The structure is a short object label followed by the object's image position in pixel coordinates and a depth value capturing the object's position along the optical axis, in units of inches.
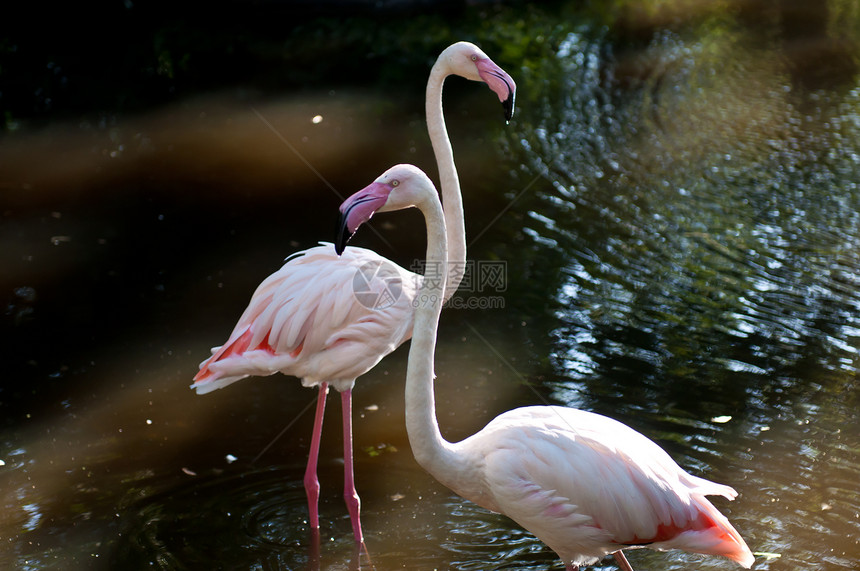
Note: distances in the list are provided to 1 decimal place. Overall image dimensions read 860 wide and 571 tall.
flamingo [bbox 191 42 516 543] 300.7
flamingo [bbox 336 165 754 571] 239.6
